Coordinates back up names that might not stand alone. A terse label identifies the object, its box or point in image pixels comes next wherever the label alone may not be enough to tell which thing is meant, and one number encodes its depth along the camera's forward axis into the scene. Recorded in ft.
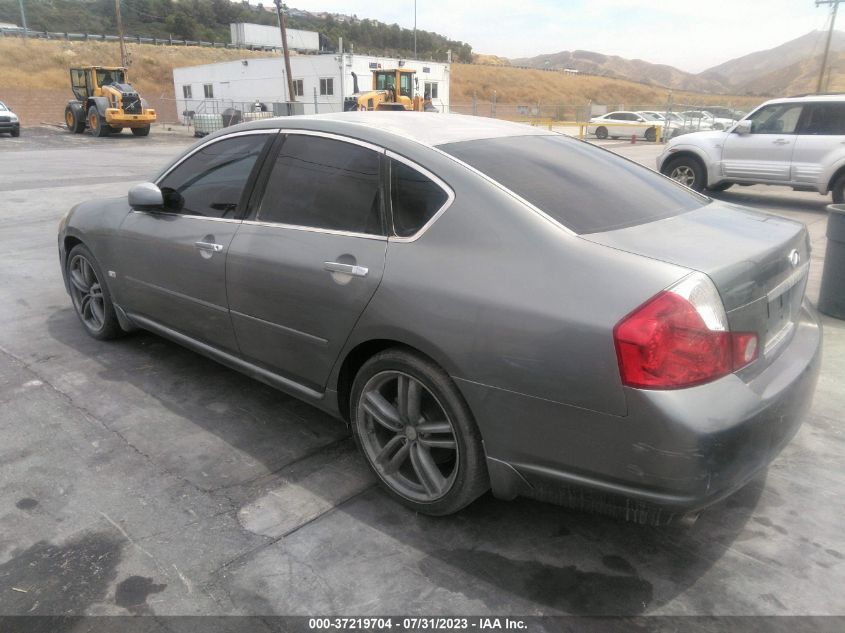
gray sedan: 6.77
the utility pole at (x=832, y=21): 157.89
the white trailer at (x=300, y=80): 126.31
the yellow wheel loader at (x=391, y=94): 98.84
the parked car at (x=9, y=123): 95.50
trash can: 16.47
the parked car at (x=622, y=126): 110.20
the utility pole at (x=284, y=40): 111.15
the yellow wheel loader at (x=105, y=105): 96.68
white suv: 33.37
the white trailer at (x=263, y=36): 271.49
